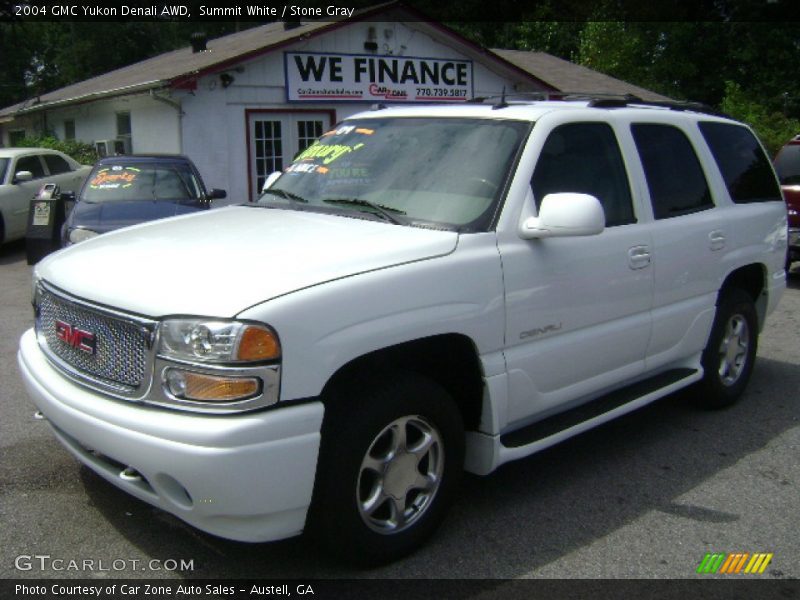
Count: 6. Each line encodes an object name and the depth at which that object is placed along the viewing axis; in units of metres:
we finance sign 16.53
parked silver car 13.64
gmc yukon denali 2.92
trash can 10.23
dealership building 15.38
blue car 9.38
